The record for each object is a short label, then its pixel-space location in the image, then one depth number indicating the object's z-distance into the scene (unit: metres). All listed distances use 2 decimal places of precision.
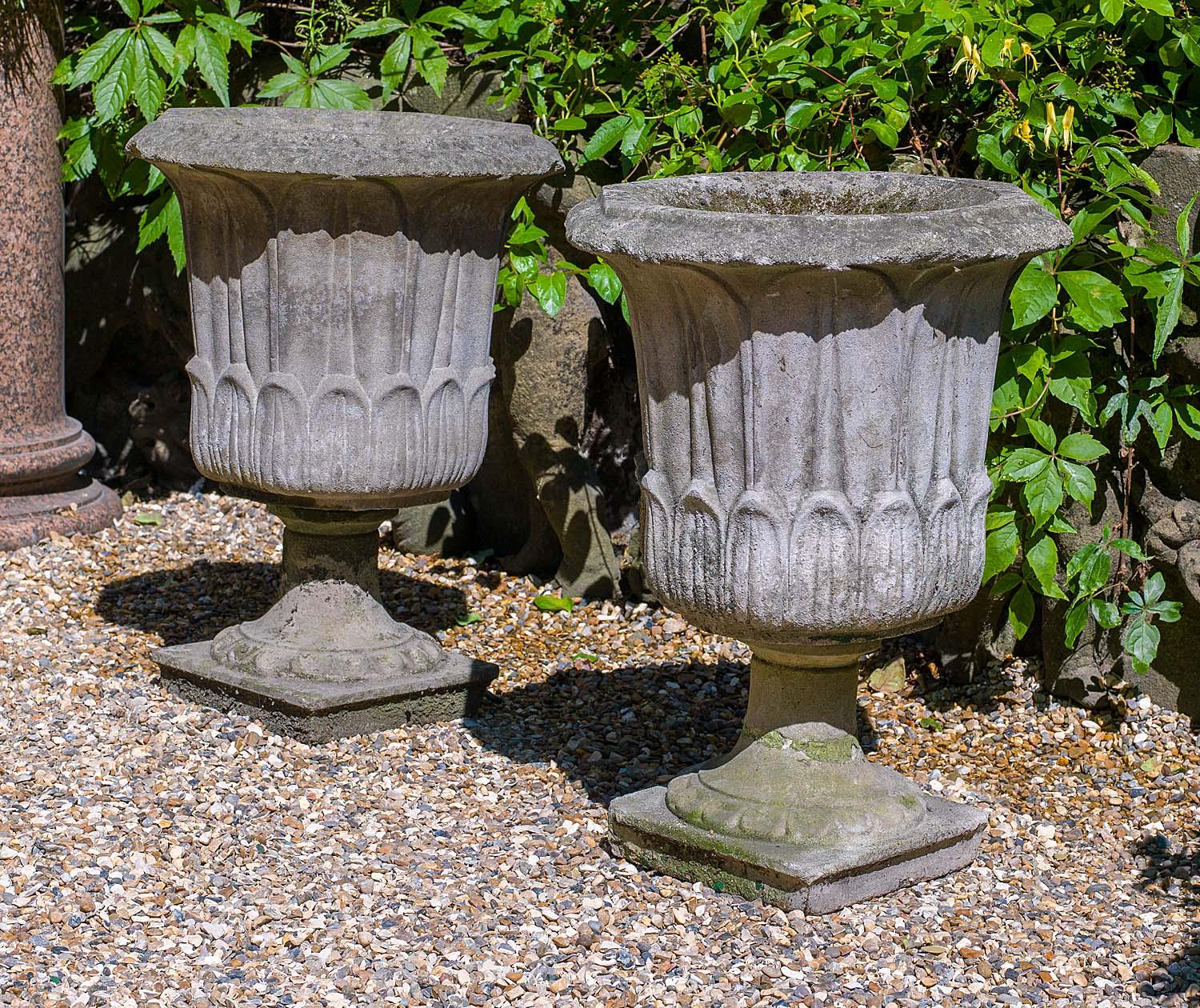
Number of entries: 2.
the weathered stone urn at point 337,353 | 7.17
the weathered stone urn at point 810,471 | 5.57
